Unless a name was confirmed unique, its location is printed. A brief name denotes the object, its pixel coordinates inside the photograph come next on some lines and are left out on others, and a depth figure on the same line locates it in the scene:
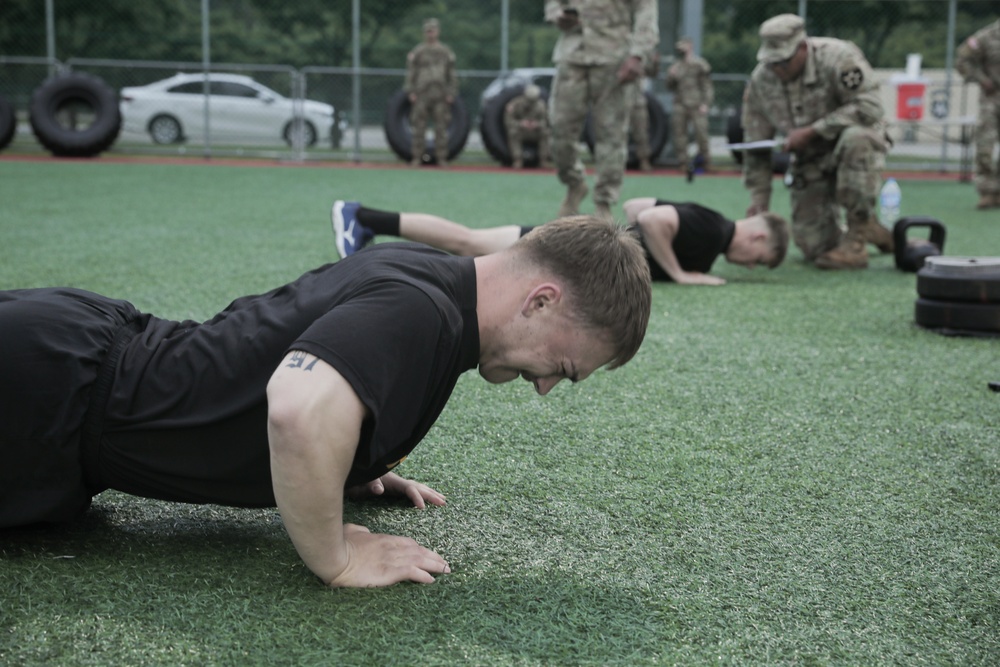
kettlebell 5.24
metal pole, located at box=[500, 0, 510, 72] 15.27
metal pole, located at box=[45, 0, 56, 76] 14.36
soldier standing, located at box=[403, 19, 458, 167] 13.95
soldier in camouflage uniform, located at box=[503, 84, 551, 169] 14.16
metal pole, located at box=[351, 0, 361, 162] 14.66
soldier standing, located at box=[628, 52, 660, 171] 14.02
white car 16.08
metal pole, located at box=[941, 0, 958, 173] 13.99
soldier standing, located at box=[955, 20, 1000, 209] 8.79
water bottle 6.91
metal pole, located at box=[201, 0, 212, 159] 14.52
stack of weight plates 3.68
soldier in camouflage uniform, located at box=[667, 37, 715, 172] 13.92
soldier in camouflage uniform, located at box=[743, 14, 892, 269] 5.33
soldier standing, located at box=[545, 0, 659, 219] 6.39
